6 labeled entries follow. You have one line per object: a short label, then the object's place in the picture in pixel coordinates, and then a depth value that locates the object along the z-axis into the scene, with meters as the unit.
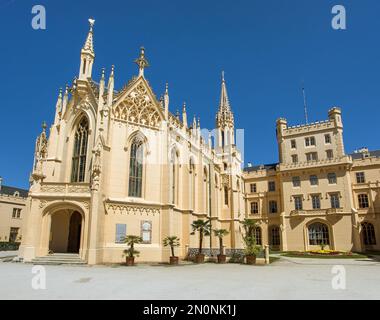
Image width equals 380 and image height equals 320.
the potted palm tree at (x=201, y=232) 26.36
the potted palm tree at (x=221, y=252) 25.81
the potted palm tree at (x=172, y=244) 24.09
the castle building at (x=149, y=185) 23.58
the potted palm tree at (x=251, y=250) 24.23
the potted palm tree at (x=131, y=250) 21.64
